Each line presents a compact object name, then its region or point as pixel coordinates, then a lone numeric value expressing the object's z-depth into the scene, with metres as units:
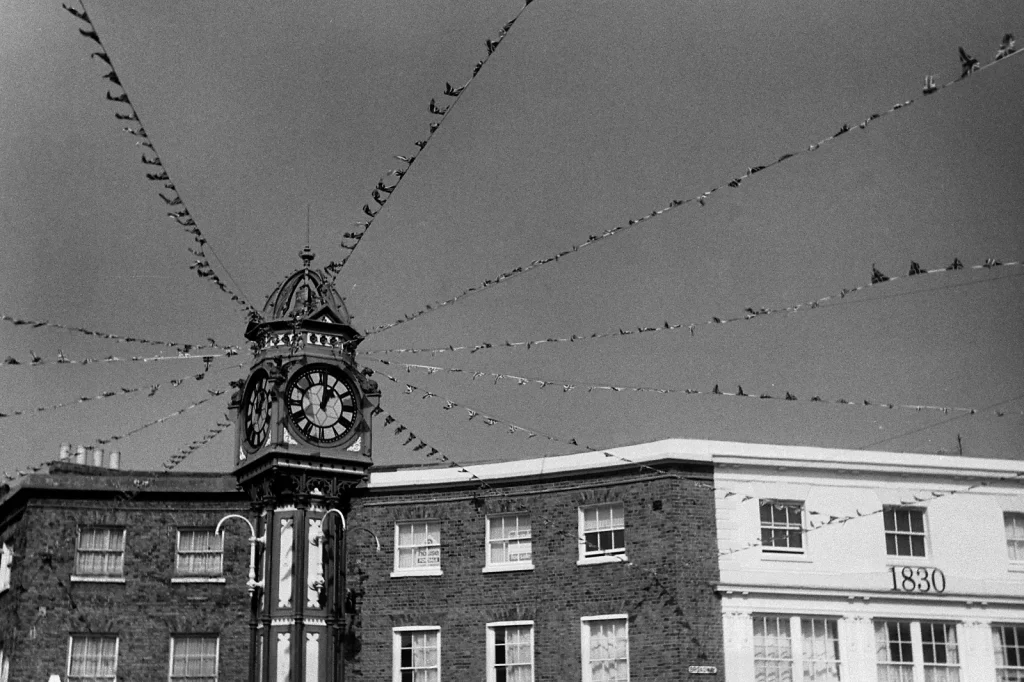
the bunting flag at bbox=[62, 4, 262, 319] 16.12
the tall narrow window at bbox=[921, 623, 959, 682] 27.77
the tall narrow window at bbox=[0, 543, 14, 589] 30.91
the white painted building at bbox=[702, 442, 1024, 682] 27.48
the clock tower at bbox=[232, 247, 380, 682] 20.69
